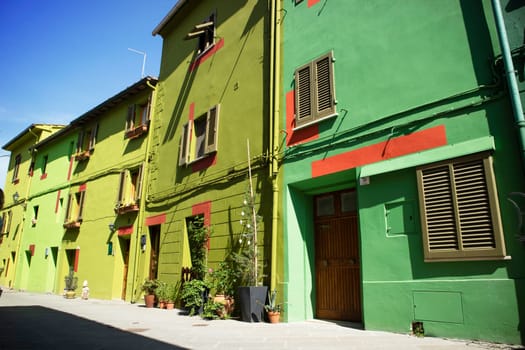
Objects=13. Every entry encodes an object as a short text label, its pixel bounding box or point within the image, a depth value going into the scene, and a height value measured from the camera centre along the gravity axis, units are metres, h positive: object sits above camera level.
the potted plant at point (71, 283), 14.52 -0.26
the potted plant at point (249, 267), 7.16 +0.20
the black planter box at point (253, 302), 7.12 -0.46
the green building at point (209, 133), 8.80 +3.75
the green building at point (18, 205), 20.36 +3.97
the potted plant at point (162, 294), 10.15 -0.45
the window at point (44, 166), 20.28 +5.74
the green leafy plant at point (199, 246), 9.23 +0.75
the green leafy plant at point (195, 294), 8.41 -0.37
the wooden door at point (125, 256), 13.26 +0.70
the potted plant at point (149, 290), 10.45 -0.37
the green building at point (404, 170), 4.94 +1.64
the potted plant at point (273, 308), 6.97 -0.55
